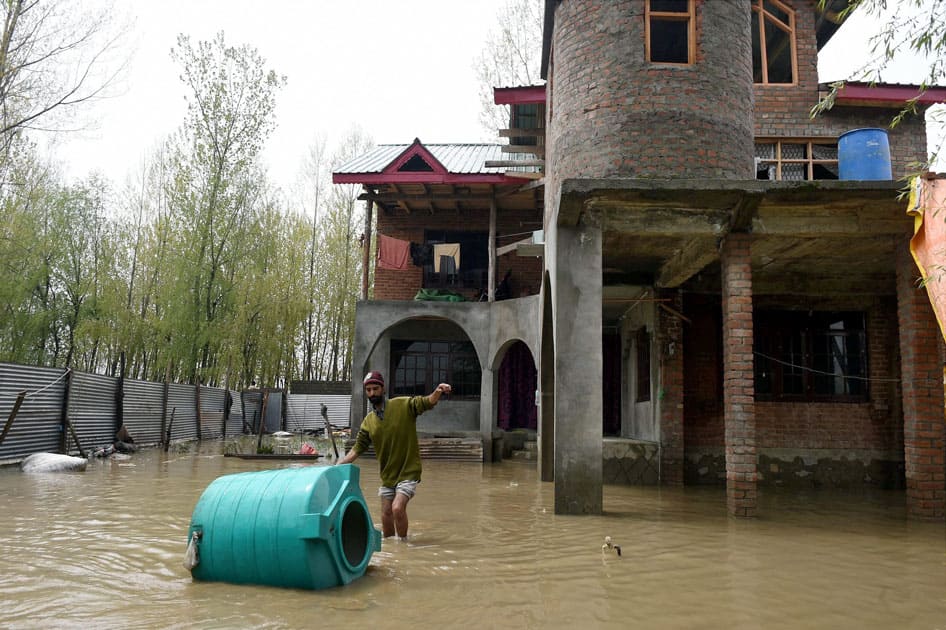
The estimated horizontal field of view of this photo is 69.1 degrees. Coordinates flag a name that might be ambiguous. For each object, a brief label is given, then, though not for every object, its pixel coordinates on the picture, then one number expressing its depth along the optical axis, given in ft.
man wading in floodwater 19.80
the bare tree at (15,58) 47.44
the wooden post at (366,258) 55.36
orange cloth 23.39
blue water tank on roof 26.71
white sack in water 38.27
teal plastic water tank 14.46
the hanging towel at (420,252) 61.62
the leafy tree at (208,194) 71.56
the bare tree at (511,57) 77.06
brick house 26.27
